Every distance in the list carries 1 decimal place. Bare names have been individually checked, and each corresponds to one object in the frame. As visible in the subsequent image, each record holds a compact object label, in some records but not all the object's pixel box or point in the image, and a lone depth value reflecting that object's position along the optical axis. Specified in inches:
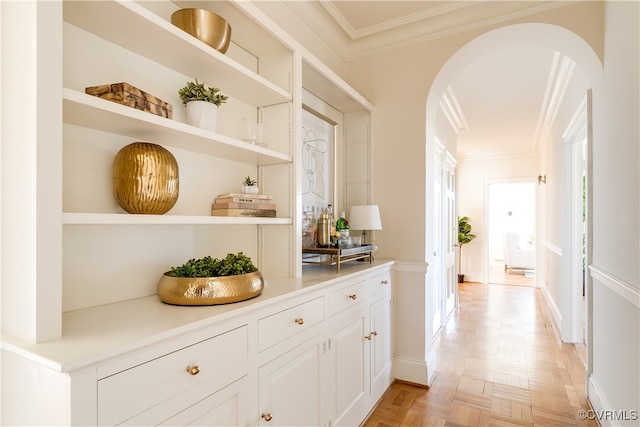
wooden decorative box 43.6
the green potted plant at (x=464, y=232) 279.9
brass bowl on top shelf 55.6
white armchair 321.1
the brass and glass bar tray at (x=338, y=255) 82.1
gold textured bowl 47.5
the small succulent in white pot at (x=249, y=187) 68.1
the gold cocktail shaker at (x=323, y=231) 87.0
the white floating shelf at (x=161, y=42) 43.9
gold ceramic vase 47.5
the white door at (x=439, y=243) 152.6
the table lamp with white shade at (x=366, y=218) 96.8
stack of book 62.8
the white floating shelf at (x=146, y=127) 40.1
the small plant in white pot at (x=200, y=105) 55.6
